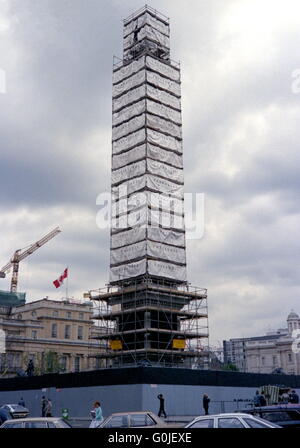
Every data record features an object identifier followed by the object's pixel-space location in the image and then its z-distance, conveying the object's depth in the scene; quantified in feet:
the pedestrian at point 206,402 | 103.80
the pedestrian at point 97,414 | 65.28
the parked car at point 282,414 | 56.65
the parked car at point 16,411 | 107.24
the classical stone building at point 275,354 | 412.77
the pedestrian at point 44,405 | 122.21
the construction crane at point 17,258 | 430.20
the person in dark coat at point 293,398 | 89.44
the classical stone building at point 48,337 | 252.21
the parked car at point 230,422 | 39.14
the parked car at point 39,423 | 40.78
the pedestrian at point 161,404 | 97.24
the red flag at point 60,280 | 288.10
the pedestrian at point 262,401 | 92.73
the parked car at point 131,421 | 48.26
